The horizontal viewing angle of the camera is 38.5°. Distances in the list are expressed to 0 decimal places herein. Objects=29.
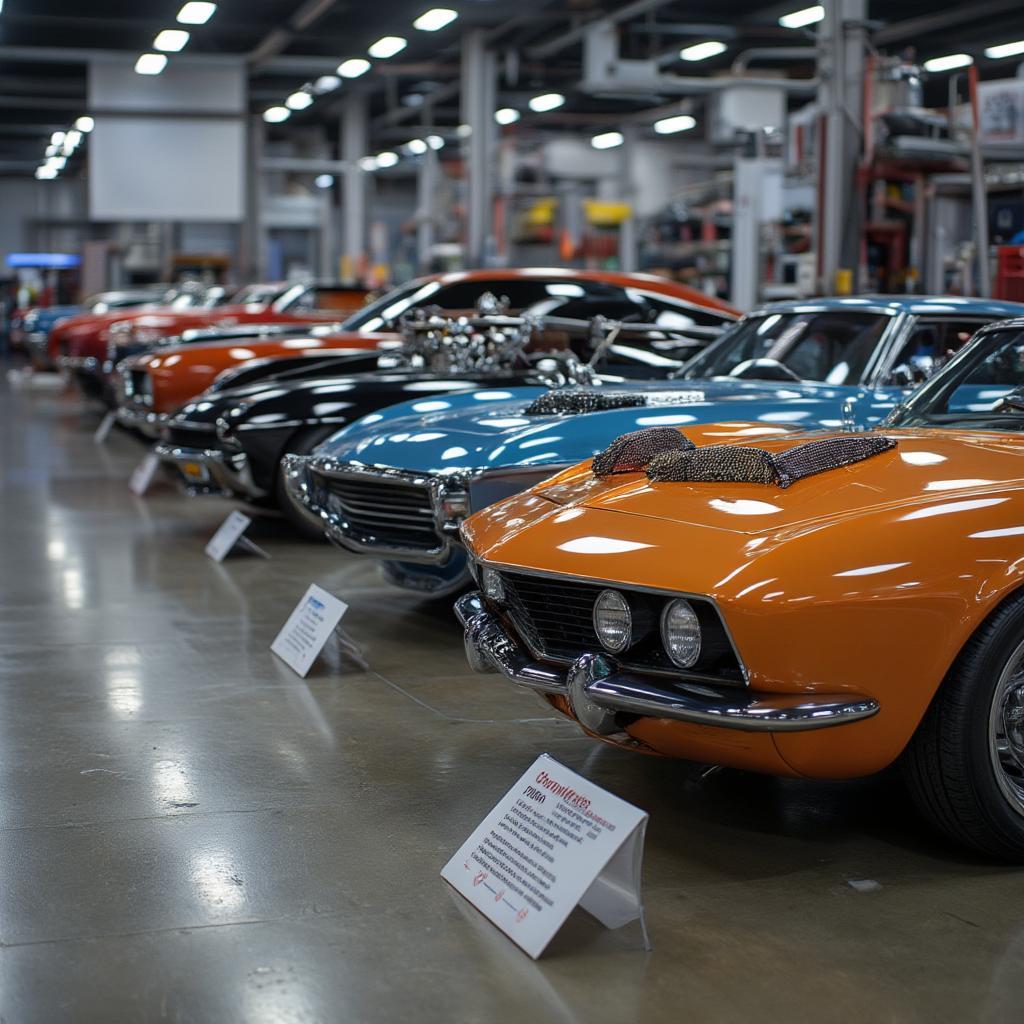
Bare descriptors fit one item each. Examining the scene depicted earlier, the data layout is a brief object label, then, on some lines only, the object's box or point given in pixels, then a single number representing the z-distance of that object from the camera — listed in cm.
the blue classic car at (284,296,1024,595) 521
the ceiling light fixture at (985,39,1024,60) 2185
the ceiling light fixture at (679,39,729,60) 2220
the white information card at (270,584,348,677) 503
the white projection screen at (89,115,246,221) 2195
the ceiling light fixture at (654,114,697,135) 2803
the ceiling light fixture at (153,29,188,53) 2088
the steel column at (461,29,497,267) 2002
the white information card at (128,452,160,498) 1002
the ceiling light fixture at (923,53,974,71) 2231
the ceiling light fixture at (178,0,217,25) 1928
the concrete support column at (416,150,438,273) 2668
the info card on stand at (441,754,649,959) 279
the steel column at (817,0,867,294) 1142
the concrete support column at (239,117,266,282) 2514
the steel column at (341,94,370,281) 2923
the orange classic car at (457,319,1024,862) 296
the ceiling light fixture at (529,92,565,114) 2738
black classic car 735
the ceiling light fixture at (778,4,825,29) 1911
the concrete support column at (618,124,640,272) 2773
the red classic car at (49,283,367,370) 1408
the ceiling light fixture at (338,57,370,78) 2411
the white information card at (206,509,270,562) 736
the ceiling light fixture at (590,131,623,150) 3155
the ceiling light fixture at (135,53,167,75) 2203
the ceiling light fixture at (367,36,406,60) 2198
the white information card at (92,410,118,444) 1391
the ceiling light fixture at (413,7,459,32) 1953
